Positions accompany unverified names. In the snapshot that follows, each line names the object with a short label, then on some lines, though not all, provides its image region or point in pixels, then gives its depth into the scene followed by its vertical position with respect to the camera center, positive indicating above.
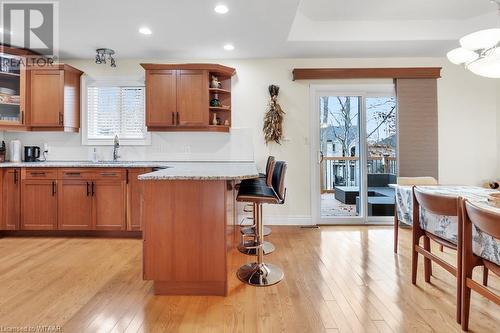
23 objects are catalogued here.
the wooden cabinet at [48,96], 3.76 +0.97
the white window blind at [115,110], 4.20 +0.86
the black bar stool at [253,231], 2.31 -0.74
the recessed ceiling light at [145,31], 3.23 +1.62
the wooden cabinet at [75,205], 3.54 -0.50
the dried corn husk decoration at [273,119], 4.11 +0.71
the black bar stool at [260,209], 2.24 -0.39
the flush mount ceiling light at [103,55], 3.83 +1.57
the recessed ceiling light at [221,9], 2.74 +1.60
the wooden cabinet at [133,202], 3.54 -0.47
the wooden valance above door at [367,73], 4.03 +1.38
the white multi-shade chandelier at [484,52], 2.07 +0.94
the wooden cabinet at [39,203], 3.53 -0.48
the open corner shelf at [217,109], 3.96 +0.84
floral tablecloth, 1.64 -0.43
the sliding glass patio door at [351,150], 4.22 +0.25
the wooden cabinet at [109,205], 3.54 -0.50
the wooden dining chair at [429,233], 1.78 -0.53
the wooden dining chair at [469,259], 1.57 -0.57
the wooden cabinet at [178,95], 3.83 +1.00
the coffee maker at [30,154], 4.02 +0.18
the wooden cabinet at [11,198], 3.52 -0.41
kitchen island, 2.08 -0.48
